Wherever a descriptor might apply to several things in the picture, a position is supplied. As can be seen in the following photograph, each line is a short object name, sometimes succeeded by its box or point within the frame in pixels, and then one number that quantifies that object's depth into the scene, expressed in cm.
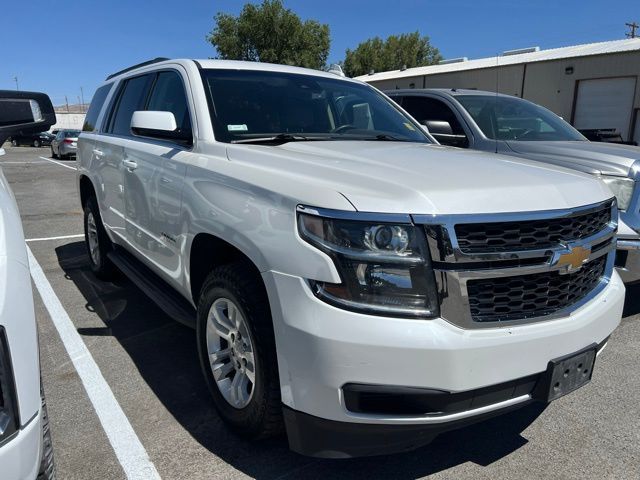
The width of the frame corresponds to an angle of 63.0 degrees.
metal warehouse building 2236
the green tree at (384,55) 4928
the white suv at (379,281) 192
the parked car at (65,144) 2623
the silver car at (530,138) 408
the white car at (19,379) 140
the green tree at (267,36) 3478
